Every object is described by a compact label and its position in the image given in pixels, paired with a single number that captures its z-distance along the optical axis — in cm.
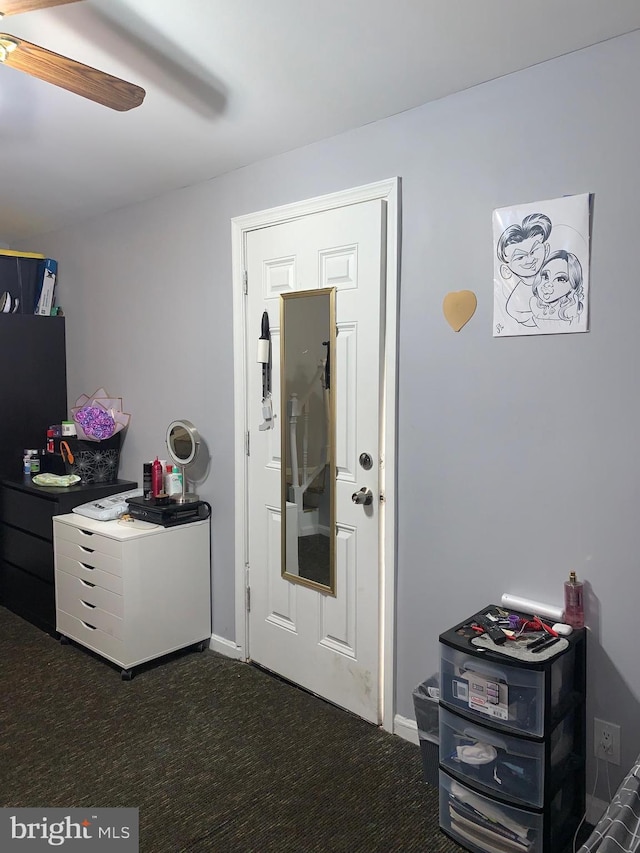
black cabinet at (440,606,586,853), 183
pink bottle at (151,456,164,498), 328
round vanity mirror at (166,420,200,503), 321
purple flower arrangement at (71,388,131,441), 370
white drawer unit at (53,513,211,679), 301
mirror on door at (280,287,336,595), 274
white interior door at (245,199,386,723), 257
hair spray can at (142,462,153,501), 330
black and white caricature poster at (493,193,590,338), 200
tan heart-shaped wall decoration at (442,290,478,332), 228
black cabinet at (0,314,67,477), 407
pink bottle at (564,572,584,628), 203
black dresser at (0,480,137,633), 350
